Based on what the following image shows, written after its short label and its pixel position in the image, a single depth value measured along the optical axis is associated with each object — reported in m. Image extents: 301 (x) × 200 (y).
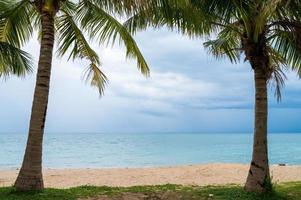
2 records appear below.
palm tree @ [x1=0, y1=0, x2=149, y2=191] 11.41
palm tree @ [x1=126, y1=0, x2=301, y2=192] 10.87
